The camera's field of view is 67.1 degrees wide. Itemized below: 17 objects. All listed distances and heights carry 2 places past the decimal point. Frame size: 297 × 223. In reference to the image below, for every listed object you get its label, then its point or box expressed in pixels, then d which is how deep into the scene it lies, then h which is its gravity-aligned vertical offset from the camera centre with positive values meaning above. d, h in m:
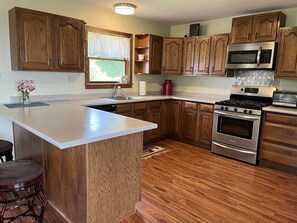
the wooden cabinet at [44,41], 2.86 +0.47
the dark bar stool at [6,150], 2.36 -0.80
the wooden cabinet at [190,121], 4.35 -0.79
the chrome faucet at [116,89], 4.34 -0.22
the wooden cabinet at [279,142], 3.21 -0.86
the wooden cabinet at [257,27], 3.50 +0.90
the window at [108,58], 3.98 +0.36
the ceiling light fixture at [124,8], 3.52 +1.10
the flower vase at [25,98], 3.08 -0.32
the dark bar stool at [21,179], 1.61 -0.76
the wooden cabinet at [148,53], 4.50 +0.53
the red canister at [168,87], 5.11 -0.17
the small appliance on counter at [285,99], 3.44 -0.24
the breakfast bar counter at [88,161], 1.74 -0.73
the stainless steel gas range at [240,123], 3.54 -0.67
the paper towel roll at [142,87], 4.71 -0.18
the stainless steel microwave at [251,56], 3.53 +0.44
